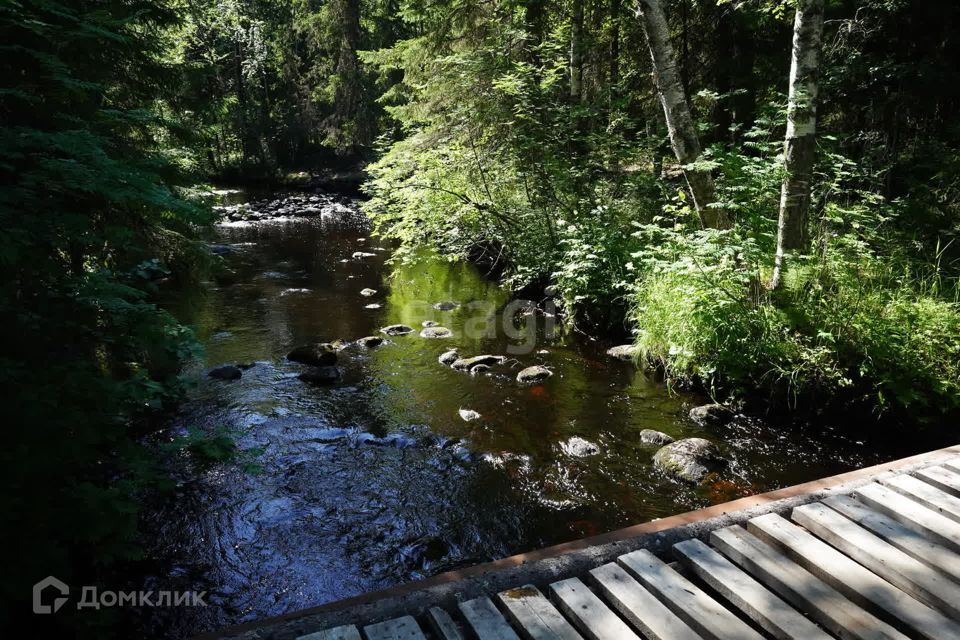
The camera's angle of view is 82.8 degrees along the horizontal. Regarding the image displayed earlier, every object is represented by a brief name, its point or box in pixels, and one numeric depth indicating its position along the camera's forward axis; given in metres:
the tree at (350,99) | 26.56
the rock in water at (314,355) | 8.06
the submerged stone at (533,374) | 7.41
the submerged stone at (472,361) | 7.90
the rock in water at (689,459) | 5.08
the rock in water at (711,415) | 6.06
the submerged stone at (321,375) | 7.49
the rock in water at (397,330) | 9.62
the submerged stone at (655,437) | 5.72
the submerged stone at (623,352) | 7.95
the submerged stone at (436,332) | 9.48
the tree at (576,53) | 11.71
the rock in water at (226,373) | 7.50
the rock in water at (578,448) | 5.59
